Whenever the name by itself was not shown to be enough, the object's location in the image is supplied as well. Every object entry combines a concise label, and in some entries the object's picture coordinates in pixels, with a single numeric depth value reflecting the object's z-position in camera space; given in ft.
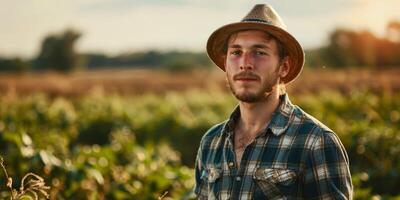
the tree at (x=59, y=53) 190.60
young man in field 10.01
